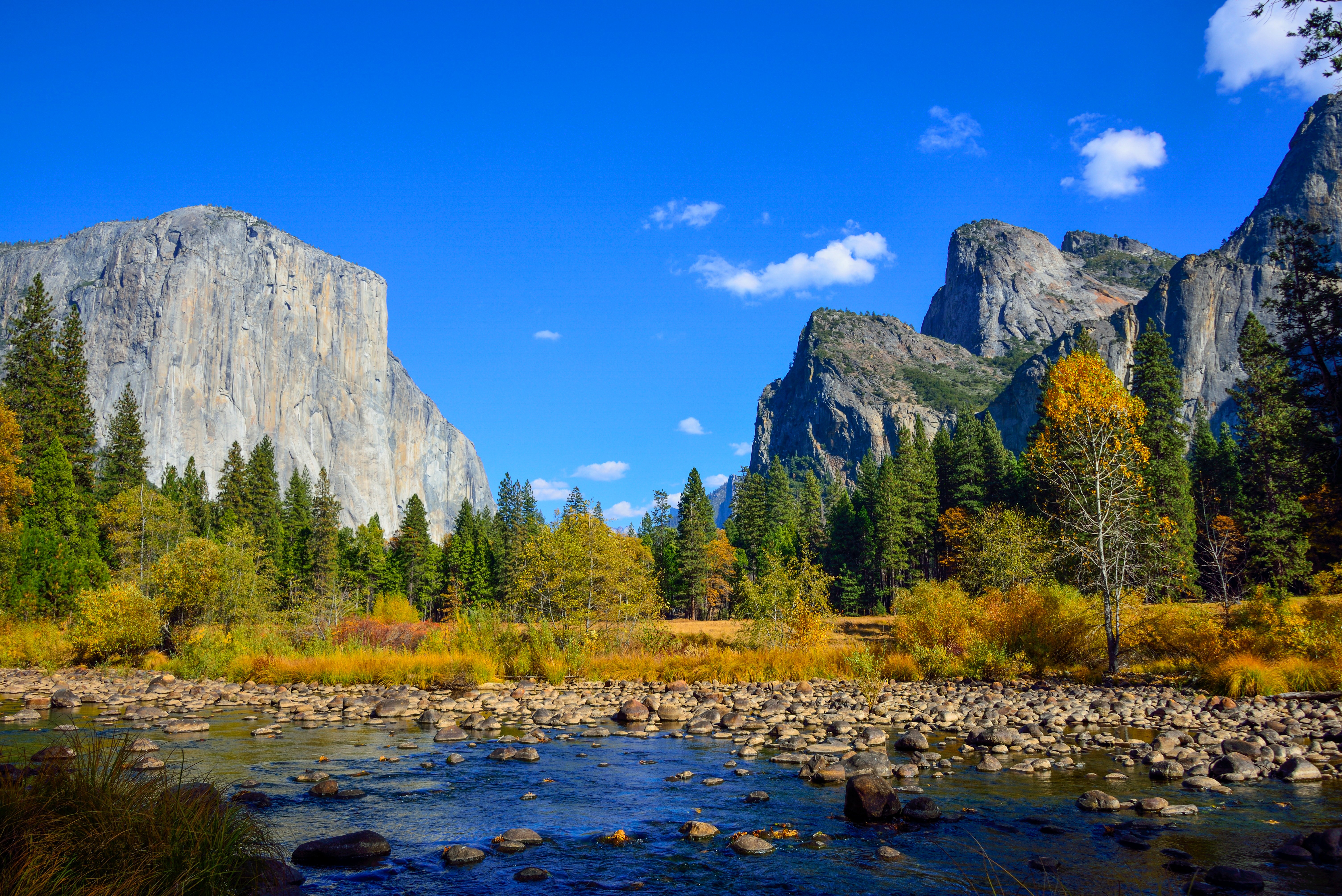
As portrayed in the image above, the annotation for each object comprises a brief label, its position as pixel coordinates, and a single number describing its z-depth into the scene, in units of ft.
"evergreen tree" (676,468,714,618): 234.79
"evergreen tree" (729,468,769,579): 257.75
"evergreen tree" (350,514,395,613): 246.27
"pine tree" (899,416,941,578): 204.74
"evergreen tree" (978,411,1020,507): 194.90
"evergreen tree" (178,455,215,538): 218.38
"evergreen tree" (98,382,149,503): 196.03
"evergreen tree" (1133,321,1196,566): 133.90
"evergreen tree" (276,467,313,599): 224.94
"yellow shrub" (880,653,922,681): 69.92
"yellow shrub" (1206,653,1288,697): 52.95
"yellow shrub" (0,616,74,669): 80.23
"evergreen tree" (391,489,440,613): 256.11
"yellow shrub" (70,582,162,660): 79.46
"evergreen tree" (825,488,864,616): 210.18
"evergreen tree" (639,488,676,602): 243.19
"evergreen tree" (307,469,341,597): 220.64
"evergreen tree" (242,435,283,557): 222.07
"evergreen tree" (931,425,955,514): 213.66
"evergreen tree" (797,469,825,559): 245.24
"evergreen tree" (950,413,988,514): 198.29
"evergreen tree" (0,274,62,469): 152.87
